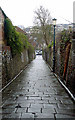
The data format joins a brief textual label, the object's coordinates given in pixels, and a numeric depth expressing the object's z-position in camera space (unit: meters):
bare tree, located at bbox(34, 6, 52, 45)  30.85
